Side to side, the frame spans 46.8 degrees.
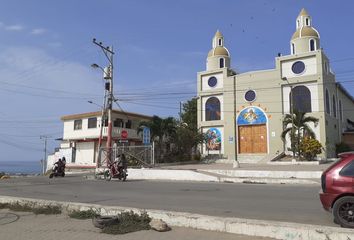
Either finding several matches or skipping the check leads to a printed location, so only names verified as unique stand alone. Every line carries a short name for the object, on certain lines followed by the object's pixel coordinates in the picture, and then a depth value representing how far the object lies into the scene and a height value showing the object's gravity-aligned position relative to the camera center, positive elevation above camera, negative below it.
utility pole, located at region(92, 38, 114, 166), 32.25 +6.40
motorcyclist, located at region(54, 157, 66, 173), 30.67 -0.27
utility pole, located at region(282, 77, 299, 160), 35.23 +2.53
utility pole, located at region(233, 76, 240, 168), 29.89 -0.14
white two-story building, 49.62 +3.45
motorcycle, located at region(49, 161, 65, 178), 30.53 -0.49
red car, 7.84 -0.52
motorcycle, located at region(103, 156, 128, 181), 25.03 -0.45
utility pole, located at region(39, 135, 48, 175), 55.75 -0.23
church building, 39.44 +6.61
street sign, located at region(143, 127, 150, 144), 34.81 +2.35
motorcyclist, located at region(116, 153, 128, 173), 25.03 -0.02
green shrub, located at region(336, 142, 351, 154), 41.53 +1.67
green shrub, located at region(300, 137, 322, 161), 33.59 +1.26
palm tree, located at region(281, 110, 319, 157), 35.16 +3.22
